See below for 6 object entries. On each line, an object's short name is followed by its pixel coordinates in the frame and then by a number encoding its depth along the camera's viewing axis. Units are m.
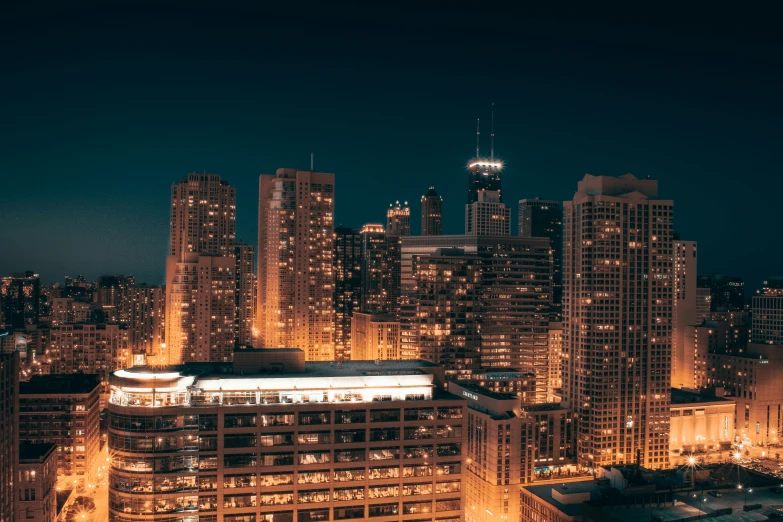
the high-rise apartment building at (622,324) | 165.75
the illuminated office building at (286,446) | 91.75
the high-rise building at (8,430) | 95.06
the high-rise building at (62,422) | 163.62
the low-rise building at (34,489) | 117.38
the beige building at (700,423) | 181.00
